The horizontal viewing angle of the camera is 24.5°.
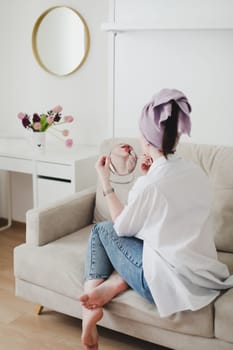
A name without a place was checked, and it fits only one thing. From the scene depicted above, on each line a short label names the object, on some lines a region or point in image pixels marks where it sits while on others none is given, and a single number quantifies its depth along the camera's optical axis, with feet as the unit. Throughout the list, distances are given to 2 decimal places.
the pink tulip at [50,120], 10.96
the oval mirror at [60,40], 11.34
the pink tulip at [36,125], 10.97
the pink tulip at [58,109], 10.95
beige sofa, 6.70
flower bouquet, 10.98
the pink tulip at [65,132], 11.42
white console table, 10.31
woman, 6.53
